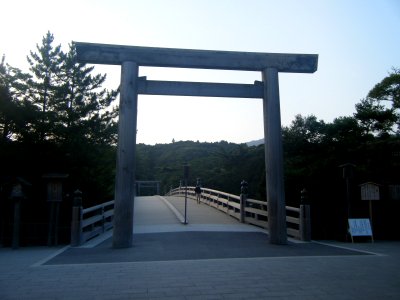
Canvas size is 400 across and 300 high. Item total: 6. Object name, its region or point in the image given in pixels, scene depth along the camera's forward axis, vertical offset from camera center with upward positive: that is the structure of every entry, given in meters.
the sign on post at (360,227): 10.66 -0.89
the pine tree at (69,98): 19.98 +6.00
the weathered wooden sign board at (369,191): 10.89 +0.16
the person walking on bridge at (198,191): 23.58 +0.33
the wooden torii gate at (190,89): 9.35 +2.93
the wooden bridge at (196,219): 10.61 -0.88
